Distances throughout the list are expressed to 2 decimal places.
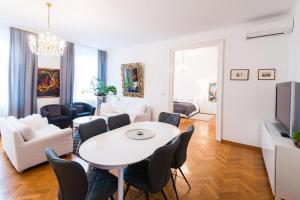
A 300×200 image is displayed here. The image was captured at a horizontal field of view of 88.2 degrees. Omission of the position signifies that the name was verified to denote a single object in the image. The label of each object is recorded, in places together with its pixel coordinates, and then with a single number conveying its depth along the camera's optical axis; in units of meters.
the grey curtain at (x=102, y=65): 6.12
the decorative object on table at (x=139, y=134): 1.92
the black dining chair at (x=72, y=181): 1.11
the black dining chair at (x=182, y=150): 1.84
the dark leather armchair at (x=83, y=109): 5.03
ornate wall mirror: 5.30
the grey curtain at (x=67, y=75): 4.98
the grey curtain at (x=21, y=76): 3.96
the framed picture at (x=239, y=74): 3.45
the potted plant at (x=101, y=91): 4.39
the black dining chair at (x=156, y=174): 1.37
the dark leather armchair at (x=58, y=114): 4.16
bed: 6.43
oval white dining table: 1.33
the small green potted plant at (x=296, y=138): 1.67
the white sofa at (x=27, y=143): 2.32
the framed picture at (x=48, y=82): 4.58
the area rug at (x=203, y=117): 6.32
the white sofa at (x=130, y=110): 4.49
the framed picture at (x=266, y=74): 3.17
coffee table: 3.68
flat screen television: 1.86
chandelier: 2.82
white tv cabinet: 1.68
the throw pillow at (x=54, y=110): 4.54
